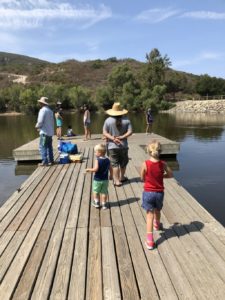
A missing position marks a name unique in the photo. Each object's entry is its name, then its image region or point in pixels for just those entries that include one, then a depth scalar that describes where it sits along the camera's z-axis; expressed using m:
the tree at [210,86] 61.08
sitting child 14.20
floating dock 10.44
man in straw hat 5.49
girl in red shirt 3.50
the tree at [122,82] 49.72
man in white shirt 7.31
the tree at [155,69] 56.77
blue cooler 8.40
